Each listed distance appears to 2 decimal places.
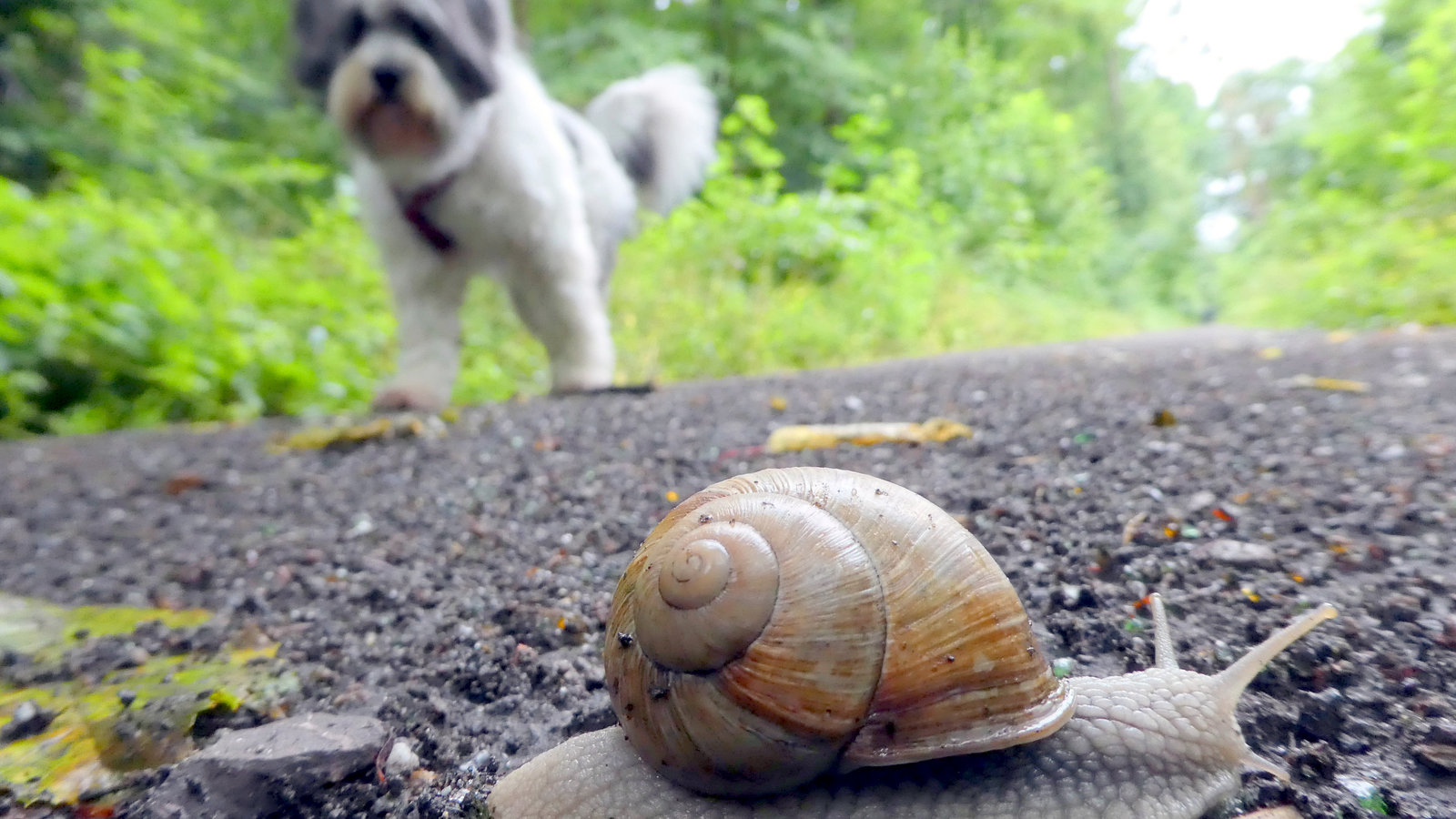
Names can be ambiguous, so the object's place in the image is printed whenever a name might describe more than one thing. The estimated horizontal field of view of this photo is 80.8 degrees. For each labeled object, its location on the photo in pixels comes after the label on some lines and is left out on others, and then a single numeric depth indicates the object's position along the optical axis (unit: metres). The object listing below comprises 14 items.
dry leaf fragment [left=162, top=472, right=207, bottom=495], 0.19
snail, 0.08
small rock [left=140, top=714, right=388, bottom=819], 0.07
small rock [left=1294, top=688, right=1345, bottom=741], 0.08
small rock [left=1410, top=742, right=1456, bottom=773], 0.07
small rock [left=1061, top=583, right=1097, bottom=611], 0.10
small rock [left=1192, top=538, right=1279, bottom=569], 0.10
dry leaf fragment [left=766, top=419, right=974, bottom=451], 0.17
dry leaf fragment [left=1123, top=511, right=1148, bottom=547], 0.11
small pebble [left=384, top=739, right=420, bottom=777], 0.08
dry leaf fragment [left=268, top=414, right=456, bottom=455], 0.22
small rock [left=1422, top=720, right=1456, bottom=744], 0.07
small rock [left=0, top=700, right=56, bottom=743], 0.09
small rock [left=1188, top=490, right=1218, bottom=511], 0.12
